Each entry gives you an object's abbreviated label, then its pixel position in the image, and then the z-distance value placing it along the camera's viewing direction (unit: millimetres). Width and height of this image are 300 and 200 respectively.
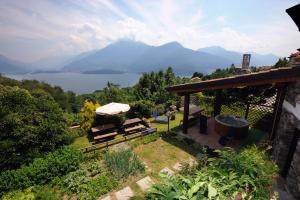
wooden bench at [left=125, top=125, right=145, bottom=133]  14152
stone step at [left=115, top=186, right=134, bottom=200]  6548
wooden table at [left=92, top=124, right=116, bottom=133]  13250
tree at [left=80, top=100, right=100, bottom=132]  14193
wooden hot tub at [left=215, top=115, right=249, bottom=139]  10578
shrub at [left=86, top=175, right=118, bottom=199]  6742
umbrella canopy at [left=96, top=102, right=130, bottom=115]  13184
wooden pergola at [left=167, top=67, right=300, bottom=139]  5892
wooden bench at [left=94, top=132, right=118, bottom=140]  12758
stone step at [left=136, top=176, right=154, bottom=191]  7065
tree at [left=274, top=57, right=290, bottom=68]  18781
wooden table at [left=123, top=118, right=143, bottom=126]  14594
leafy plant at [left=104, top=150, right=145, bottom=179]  7832
